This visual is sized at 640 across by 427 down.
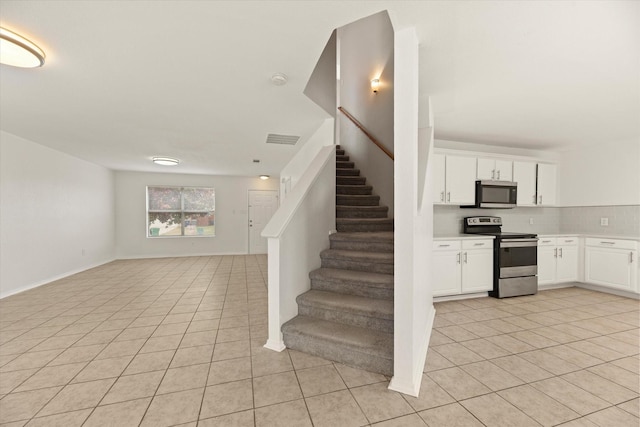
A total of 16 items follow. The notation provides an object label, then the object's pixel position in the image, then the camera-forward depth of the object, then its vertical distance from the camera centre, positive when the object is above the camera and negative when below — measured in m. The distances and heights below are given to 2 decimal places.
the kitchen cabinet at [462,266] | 3.82 -0.82
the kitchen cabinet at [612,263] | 4.03 -0.85
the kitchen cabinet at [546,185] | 4.87 +0.43
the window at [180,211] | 8.00 -0.03
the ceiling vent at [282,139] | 4.32 +1.16
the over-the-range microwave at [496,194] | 4.35 +0.24
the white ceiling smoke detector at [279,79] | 2.39 +1.17
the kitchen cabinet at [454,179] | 4.16 +0.47
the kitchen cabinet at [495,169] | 4.43 +0.66
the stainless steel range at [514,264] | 4.07 -0.85
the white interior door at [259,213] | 8.75 -0.11
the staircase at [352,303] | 2.18 -0.85
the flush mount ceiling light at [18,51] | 1.76 +1.09
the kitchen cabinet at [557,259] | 4.45 -0.84
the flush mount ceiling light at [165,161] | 5.80 +1.07
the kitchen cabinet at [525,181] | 4.70 +0.49
